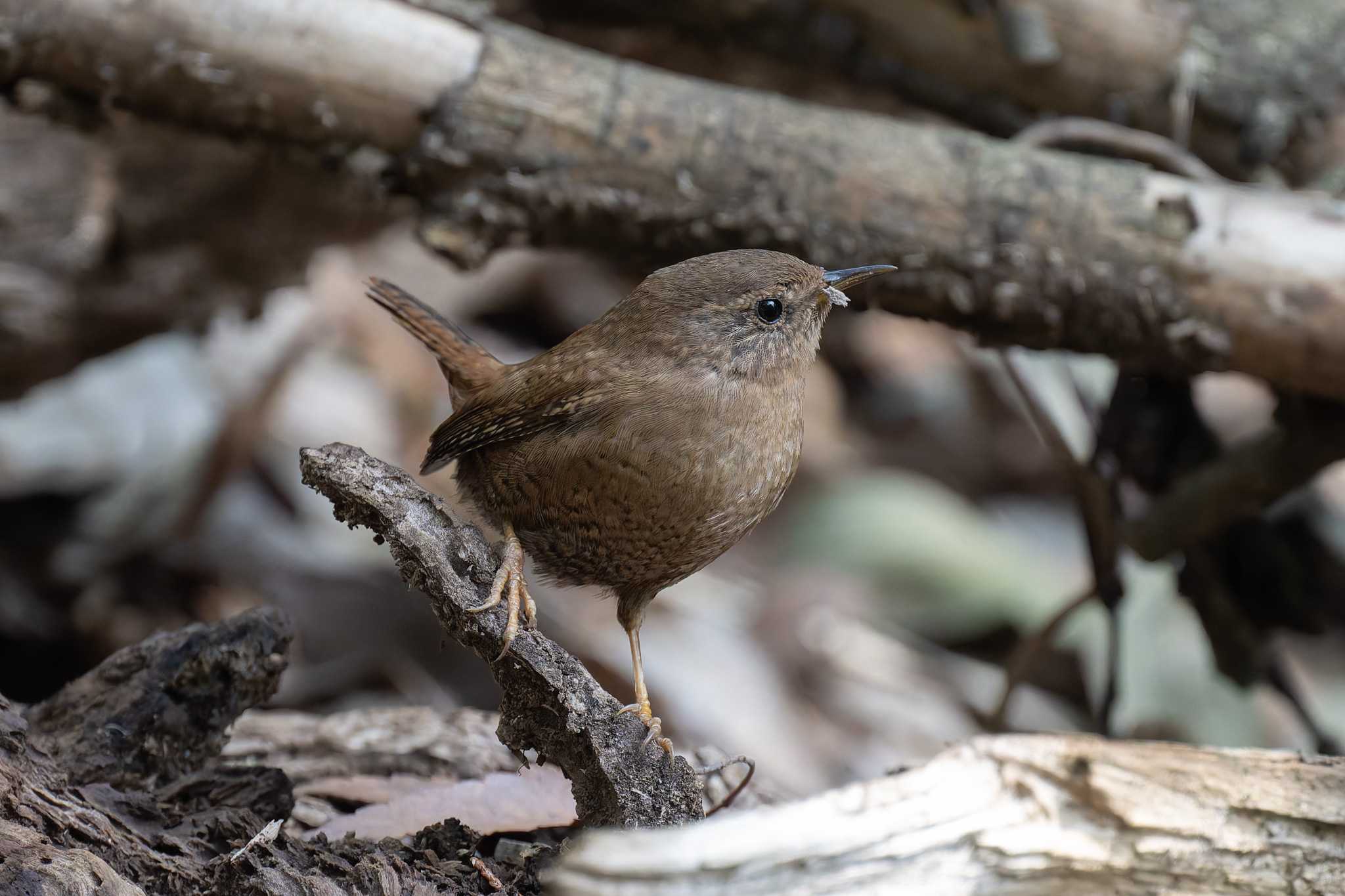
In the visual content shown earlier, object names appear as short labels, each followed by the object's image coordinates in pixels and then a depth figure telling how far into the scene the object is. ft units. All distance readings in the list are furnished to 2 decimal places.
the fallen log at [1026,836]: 10.39
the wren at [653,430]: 15.19
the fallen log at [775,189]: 19.60
